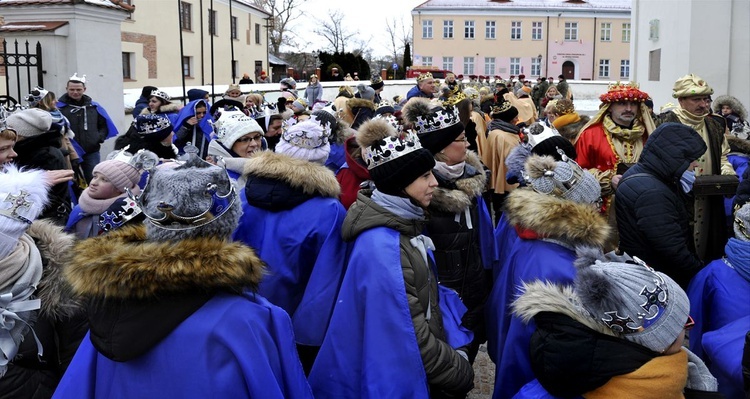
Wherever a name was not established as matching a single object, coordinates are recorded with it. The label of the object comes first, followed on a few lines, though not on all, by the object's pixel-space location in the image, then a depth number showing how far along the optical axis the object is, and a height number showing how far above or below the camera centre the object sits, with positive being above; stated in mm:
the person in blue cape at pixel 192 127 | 8516 -189
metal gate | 9828 +571
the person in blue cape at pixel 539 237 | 3428 -599
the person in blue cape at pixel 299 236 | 3838 -686
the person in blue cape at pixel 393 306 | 3045 -846
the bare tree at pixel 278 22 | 67438 +8343
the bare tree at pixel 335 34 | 75125 +7979
